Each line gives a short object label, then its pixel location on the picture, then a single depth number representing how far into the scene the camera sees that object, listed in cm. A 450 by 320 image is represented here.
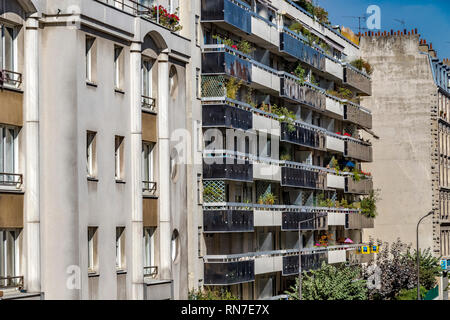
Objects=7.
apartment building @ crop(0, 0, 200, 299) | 2914
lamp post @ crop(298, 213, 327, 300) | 5794
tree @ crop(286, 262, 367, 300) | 5962
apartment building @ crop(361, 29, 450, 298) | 9256
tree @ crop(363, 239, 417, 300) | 7756
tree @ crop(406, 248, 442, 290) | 8738
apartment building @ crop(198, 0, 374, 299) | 5128
